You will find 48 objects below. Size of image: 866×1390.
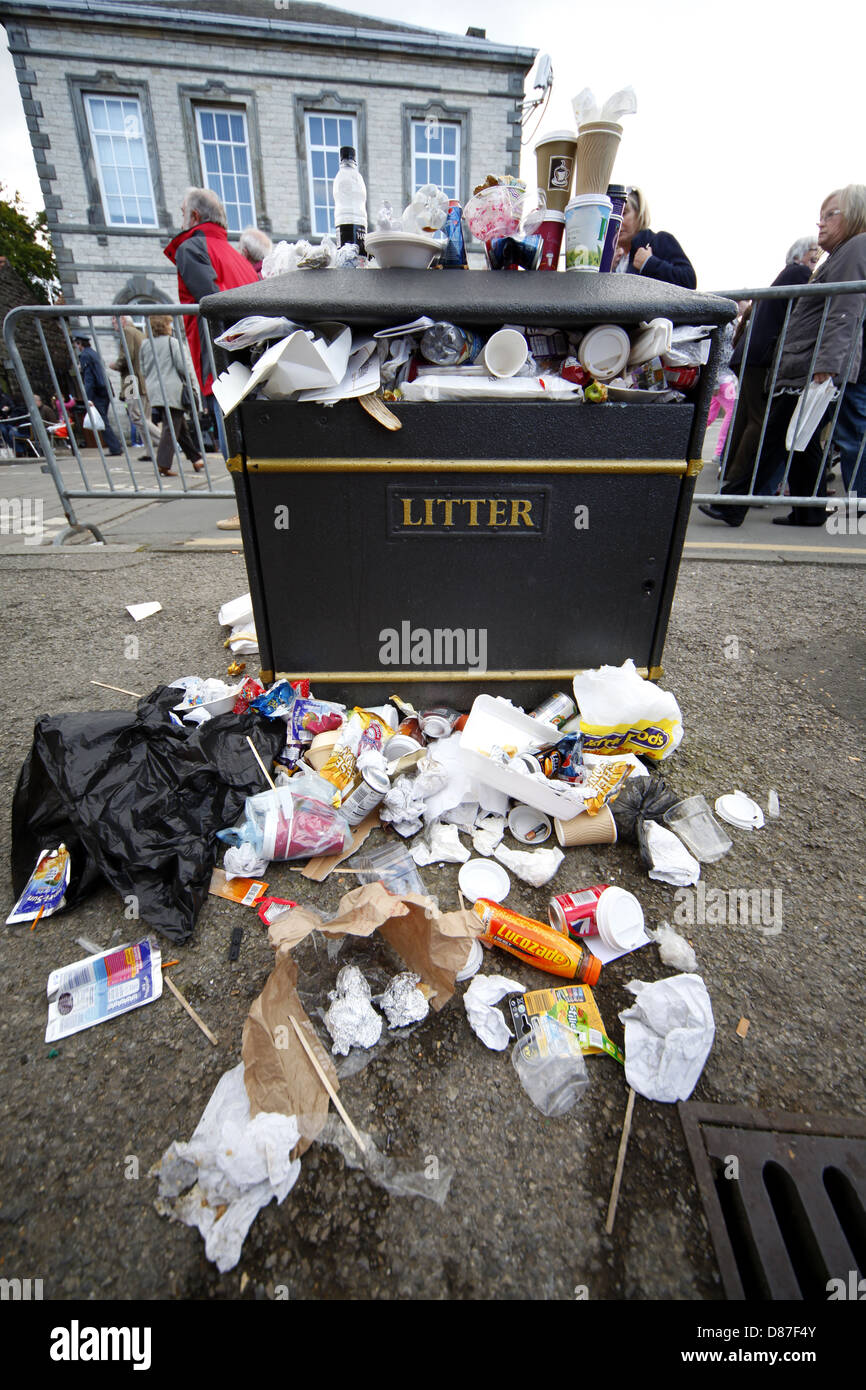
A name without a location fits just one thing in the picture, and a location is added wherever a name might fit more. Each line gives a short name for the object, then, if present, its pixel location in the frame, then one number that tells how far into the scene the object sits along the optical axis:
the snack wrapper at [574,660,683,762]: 1.89
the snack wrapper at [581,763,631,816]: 1.66
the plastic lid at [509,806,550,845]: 1.68
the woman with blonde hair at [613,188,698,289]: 3.65
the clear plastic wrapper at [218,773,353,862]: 1.55
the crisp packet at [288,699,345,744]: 1.94
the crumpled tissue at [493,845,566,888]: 1.54
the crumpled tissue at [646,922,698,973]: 1.33
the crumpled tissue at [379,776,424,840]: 1.68
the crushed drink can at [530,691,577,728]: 2.03
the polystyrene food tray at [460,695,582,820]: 1.66
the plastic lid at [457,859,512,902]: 1.51
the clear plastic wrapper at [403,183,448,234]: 2.12
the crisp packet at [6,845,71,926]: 1.44
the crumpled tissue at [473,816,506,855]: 1.65
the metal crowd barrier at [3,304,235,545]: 3.63
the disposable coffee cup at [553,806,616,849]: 1.65
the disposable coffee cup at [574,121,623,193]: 1.95
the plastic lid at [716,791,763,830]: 1.72
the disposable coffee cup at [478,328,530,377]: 1.69
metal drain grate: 0.89
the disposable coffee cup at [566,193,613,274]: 1.89
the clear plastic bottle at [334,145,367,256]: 2.12
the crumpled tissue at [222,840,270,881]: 1.53
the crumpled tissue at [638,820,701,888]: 1.54
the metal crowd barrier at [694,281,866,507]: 3.08
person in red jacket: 3.93
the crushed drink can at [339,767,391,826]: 1.66
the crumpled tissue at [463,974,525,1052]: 1.18
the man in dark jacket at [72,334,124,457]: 10.72
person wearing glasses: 3.48
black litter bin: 1.68
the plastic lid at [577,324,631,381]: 1.68
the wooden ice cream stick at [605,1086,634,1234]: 0.93
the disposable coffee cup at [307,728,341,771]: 1.86
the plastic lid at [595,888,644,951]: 1.36
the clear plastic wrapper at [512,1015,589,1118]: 1.08
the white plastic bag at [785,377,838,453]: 3.62
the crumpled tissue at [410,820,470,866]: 1.61
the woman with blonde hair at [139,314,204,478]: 5.96
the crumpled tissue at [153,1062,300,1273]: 0.92
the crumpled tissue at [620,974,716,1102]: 1.10
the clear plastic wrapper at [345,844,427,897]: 1.52
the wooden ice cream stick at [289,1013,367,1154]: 1.02
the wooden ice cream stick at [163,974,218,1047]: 1.19
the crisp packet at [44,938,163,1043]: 1.22
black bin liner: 1.45
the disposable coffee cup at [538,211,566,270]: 2.00
